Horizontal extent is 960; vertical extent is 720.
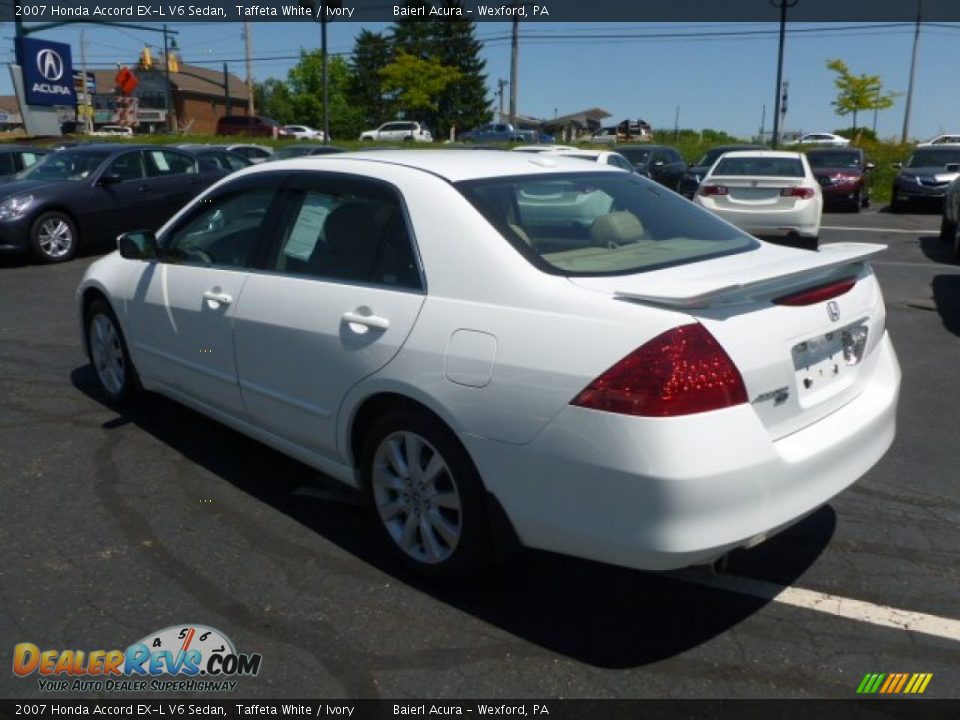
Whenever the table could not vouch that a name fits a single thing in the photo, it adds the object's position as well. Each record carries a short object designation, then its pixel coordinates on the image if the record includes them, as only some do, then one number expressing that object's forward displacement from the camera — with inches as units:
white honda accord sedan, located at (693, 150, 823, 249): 469.1
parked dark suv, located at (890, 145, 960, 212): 777.6
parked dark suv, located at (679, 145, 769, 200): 765.9
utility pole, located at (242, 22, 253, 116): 2284.7
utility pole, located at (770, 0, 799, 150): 1031.0
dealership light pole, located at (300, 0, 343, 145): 1317.1
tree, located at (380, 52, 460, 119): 1860.2
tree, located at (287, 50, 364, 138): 2487.7
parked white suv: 1830.6
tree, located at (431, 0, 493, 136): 2487.7
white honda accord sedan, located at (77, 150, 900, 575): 102.7
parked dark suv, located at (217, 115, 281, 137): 1969.7
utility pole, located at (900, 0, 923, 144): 1697.2
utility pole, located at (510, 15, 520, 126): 1521.9
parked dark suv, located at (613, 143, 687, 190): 808.3
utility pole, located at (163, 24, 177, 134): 1997.7
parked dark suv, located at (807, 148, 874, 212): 794.2
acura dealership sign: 1011.3
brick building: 3157.0
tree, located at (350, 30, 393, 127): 2556.6
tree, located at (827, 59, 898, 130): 1622.8
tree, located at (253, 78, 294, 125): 3272.6
